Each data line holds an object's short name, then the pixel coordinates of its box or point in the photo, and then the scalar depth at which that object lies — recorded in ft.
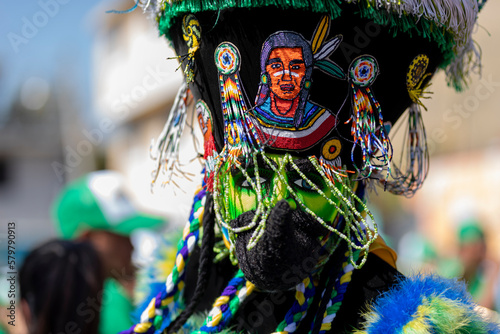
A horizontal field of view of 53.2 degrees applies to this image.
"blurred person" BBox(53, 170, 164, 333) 8.32
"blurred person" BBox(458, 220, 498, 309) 12.41
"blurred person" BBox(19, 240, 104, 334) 6.57
